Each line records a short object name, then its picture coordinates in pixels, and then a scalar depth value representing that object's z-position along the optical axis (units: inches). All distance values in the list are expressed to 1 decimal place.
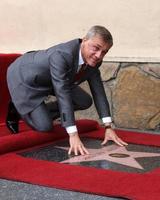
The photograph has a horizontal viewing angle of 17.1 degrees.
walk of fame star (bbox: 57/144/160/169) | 118.8
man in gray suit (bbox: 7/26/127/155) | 126.5
